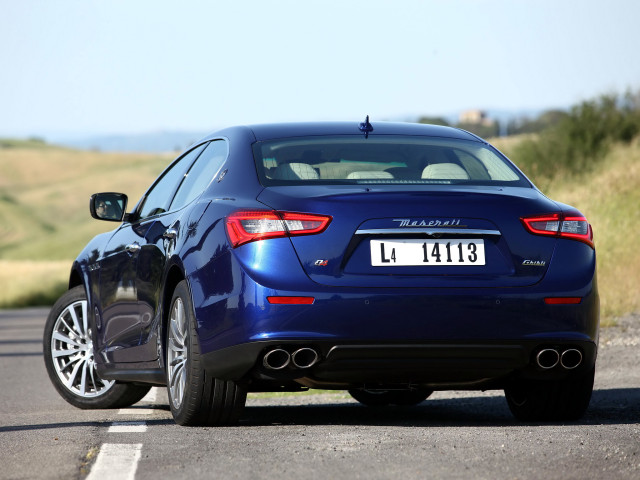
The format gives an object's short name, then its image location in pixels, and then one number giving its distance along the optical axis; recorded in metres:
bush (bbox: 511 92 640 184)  73.06
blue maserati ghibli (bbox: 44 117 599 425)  12.15
